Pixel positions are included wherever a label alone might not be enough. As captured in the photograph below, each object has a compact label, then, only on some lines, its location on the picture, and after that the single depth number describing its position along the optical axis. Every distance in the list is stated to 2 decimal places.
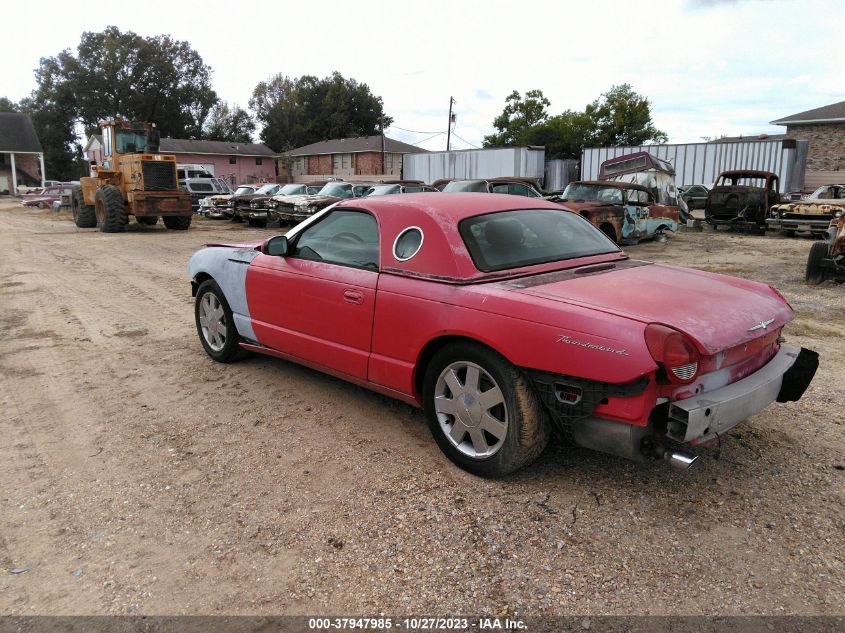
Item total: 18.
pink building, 54.75
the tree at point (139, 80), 61.53
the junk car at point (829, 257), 9.38
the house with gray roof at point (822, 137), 33.03
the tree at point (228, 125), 69.50
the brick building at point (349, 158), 51.31
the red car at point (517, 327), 2.88
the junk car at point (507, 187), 16.58
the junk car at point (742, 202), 18.77
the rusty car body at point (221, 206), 22.52
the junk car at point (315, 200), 18.47
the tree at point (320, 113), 67.38
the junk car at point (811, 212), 16.53
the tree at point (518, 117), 49.12
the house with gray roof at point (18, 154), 55.12
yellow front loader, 18.78
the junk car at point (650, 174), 18.28
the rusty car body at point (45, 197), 33.79
